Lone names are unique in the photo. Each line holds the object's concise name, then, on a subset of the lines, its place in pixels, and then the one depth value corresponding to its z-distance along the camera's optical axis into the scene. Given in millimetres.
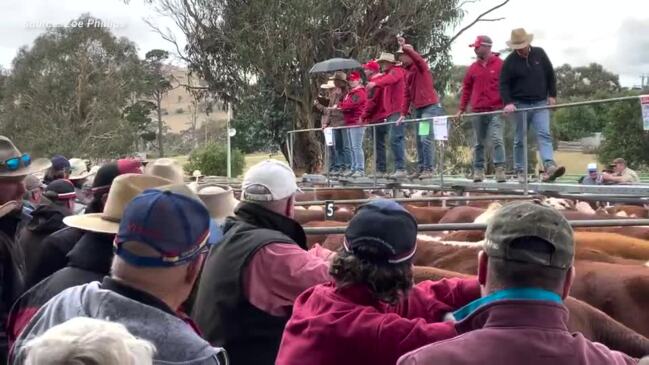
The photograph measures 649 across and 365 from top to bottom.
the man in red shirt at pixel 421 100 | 12047
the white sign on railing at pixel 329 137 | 15667
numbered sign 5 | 8648
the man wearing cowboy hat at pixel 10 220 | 3711
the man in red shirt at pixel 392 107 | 12836
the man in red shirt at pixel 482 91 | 10781
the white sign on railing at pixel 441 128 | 11145
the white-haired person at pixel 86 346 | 1750
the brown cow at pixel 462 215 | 10086
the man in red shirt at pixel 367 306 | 2633
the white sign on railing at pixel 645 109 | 7918
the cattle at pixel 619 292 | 5559
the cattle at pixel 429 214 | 10999
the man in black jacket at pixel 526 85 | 9805
